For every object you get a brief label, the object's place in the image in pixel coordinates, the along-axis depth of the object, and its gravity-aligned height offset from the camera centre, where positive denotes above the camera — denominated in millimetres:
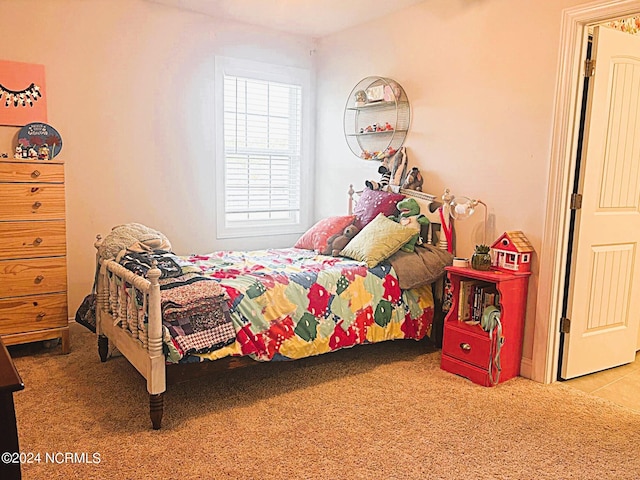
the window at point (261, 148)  4453 +193
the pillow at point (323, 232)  3842 -468
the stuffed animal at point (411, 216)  3612 -306
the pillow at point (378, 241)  3352 -460
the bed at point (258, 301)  2467 -734
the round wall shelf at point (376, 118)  3947 +452
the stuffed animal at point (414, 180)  3825 -42
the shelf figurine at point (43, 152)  3546 +70
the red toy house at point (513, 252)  3037 -445
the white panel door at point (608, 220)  2961 -238
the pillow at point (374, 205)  3793 -244
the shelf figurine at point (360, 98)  4199 +620
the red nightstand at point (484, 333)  2986 -944
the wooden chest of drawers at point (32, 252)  3104 -563
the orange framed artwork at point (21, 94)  3455 +468
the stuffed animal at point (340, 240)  3668 -493
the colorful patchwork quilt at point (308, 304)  2723 -786
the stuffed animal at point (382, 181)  4035 -60
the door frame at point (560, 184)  2816 -25
